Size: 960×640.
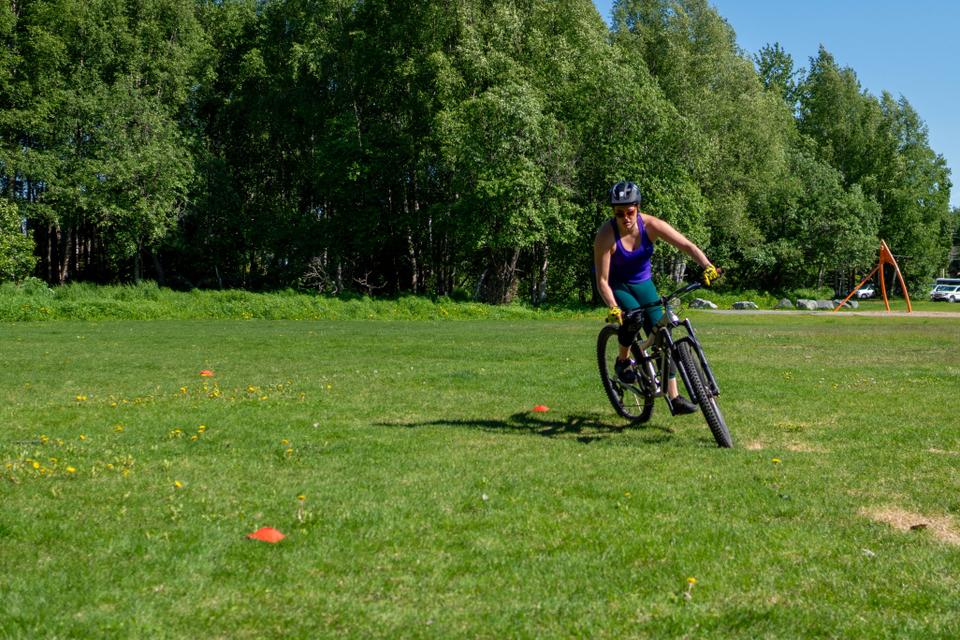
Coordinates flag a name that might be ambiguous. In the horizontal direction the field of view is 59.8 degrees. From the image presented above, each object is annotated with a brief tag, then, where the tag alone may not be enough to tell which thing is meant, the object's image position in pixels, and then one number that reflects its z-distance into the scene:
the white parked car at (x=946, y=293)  75.62
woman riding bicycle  8.60
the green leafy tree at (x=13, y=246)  42.84
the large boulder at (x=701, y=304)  53.27
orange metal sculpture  45.88
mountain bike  8.30
